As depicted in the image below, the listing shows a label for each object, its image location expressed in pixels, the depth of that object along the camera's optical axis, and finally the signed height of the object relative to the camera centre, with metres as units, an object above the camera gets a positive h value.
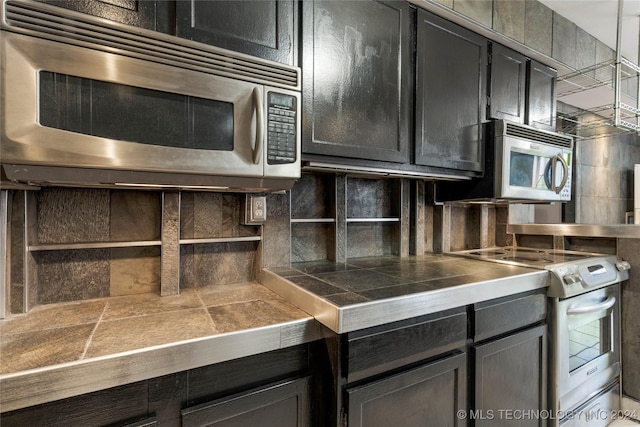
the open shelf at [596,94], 2.11 +1.00
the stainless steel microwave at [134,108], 0.78 +0.30
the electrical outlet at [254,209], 1.41 -0.01
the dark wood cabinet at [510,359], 1.25 -0.67
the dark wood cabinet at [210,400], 0.71 -0.51
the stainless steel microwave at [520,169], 1.77 +0.24
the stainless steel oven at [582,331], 1.51 -0.69
